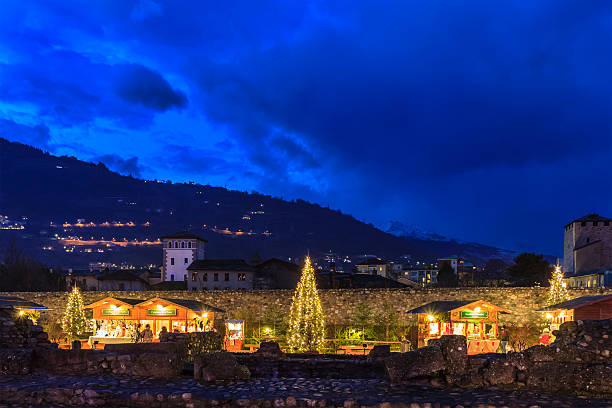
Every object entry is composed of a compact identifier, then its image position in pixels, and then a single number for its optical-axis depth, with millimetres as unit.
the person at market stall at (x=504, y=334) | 24328
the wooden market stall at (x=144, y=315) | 24109
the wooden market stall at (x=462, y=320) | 22406
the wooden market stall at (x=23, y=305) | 25706
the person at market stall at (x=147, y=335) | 20656
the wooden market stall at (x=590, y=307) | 18844
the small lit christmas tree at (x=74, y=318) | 26562
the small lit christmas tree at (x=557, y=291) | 26375
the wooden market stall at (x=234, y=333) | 21609
